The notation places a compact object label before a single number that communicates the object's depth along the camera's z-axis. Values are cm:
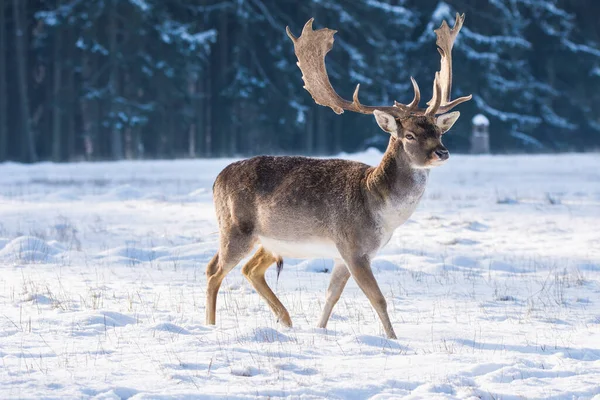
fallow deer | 1455
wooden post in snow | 6987
